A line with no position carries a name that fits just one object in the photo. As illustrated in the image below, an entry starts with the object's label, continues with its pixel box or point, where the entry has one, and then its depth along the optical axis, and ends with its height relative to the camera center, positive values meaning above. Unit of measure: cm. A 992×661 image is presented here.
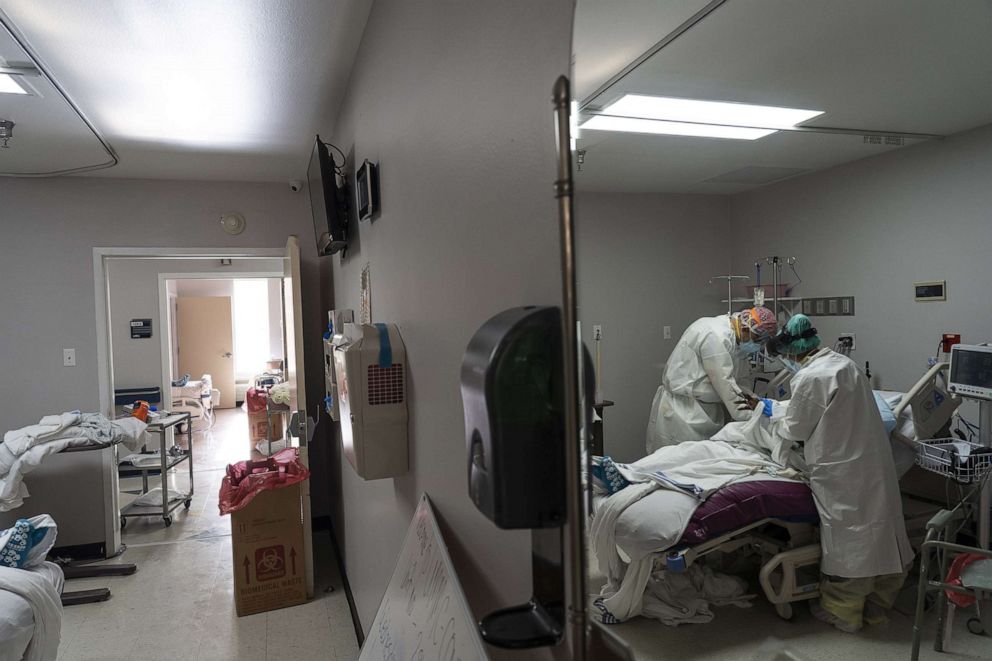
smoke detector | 442 +72
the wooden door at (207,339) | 1105 -23
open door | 360 -37
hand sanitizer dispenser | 74 -13
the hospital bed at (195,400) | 902 -107
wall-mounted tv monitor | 262 +54
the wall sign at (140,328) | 756 -1
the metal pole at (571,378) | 64 -6
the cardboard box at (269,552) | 344 -127
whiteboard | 106 -57
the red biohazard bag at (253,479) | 344 -87
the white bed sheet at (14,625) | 223 -107
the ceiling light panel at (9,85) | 244 +98
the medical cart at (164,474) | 477 -117
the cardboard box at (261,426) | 631 -106
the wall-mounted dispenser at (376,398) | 171 -21
